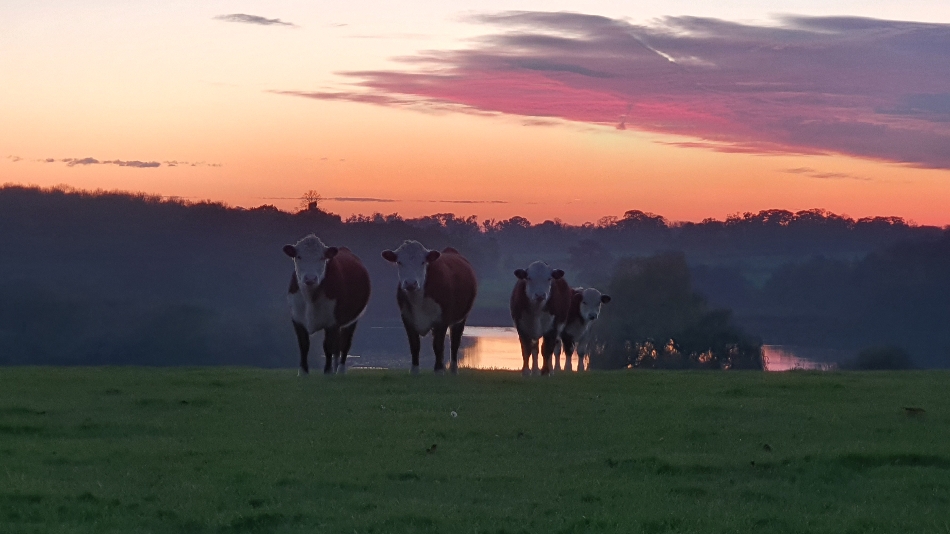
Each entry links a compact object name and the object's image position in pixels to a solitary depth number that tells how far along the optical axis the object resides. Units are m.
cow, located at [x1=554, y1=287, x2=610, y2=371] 28.41
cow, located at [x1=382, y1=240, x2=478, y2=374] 22.67
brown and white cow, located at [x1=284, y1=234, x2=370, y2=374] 22.27
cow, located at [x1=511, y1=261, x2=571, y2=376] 24.19
